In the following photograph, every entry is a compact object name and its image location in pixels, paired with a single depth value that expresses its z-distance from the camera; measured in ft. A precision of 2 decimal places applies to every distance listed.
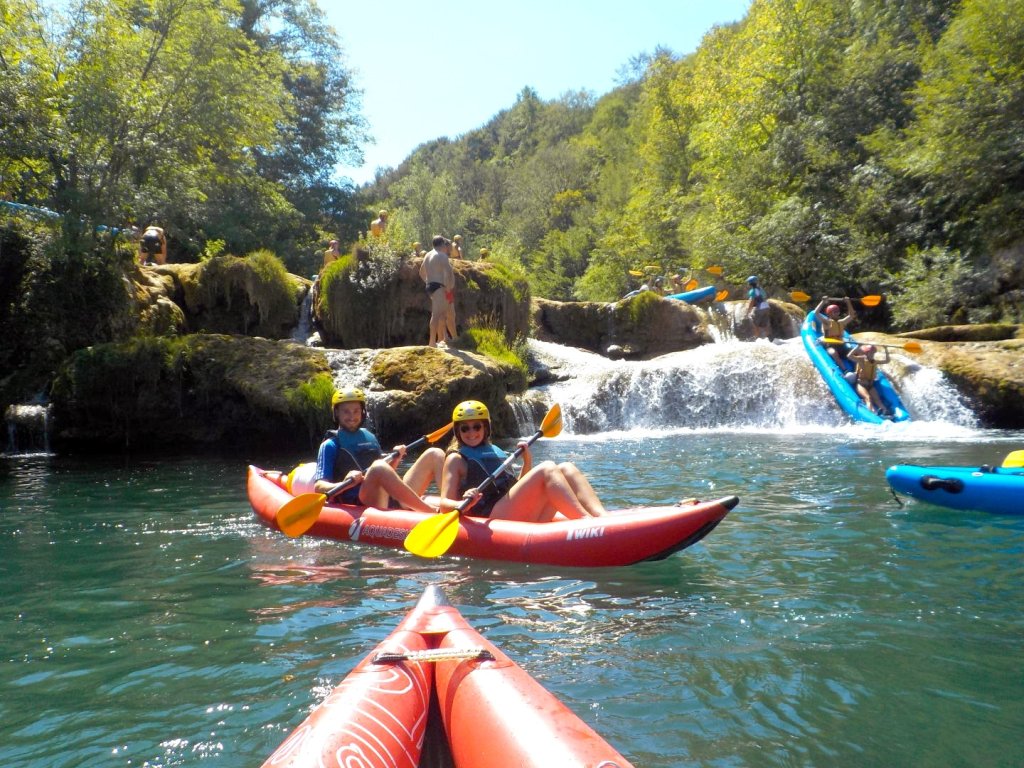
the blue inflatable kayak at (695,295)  67.15
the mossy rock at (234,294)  48.70
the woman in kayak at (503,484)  17.07
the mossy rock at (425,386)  36.47
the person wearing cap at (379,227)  51.23
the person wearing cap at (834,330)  44.68
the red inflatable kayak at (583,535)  14.98
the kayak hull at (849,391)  39.50
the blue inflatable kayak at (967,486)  19.10
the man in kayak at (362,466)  19.22
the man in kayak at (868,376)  40.63
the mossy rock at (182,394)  36.94
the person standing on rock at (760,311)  59.41
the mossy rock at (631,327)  61.57
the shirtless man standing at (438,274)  40.29
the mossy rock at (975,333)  47.06
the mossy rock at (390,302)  47.29
